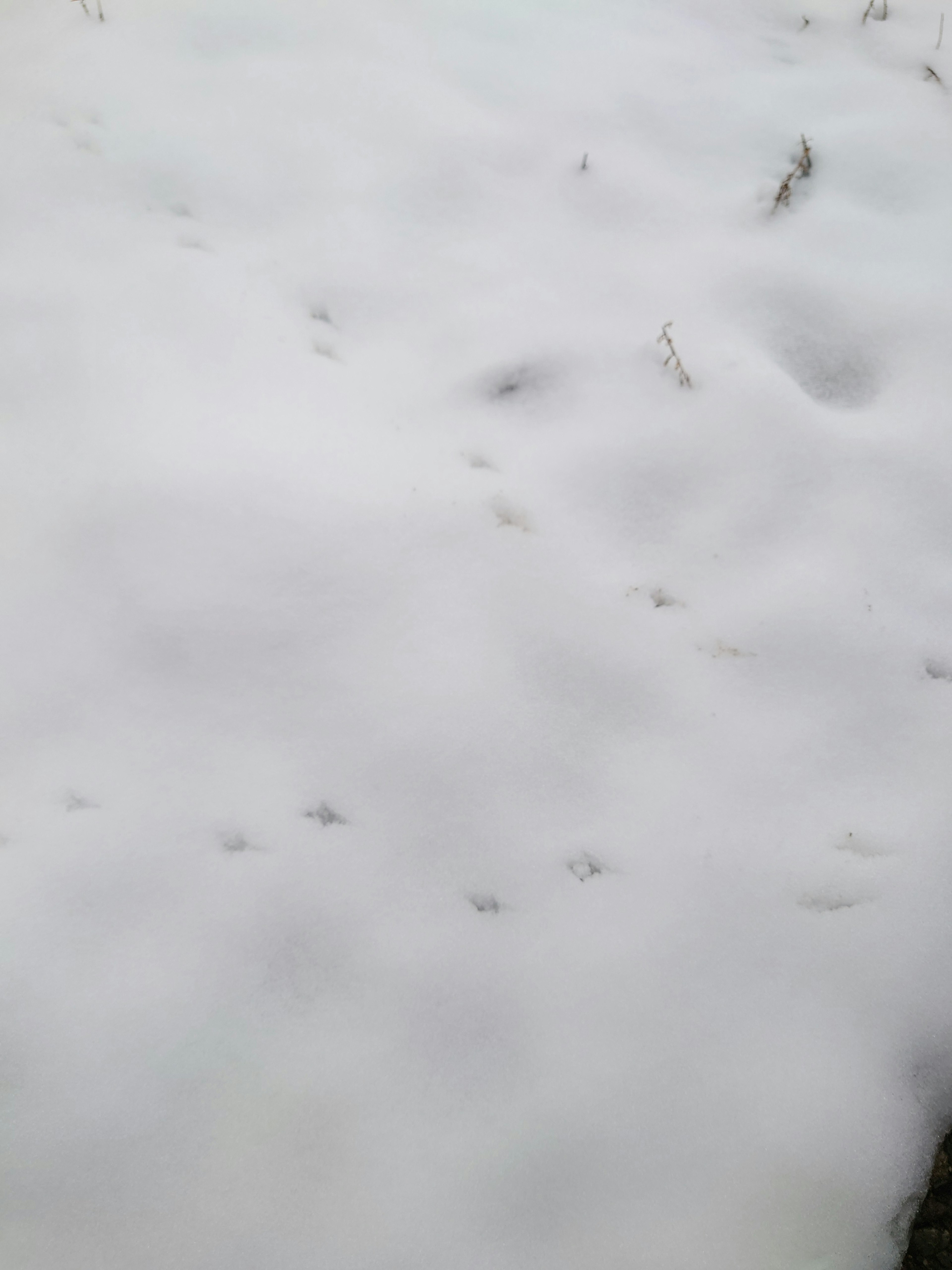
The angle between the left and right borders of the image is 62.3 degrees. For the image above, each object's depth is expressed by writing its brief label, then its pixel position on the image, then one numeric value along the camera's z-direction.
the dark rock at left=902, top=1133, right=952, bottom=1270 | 1.16
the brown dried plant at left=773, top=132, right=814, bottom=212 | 1.99
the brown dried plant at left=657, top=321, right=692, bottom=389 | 1.74
